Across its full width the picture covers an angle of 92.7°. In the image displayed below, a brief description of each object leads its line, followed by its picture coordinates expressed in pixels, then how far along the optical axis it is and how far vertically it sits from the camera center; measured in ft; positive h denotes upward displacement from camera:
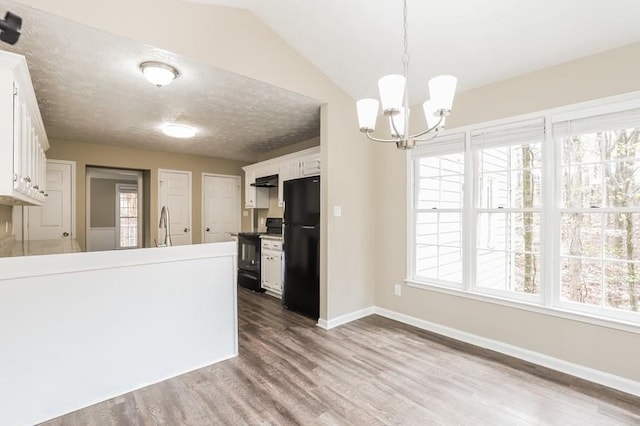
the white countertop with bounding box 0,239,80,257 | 6.72 -0.88
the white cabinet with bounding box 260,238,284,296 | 15.43 -2.75
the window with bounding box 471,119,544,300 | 9.36 +0.24
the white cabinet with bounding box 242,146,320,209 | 14.61 +2.39
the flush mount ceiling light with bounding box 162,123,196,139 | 12.55 +3.52
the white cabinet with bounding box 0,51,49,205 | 6.04 +1.94
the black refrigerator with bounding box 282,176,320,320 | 12.35 -1.37
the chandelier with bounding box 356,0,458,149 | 5.38 +2.05
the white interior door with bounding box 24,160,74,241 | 15.40 +0.20
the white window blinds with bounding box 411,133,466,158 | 10.87 +2.51
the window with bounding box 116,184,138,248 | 26.32 -0.13
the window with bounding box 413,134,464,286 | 11.09 +0.08
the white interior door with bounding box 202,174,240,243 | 20.80 +0.52
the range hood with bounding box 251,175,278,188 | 17.77 +1.95
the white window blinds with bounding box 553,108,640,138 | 7.71 +2.39
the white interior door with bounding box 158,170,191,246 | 19.10 +0.90
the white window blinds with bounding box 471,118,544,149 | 9.14 +2.51
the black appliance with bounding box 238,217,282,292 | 17.02 -2.48
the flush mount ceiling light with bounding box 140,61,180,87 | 8.29 +3.91
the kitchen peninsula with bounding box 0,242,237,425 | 6.37 -2.65
